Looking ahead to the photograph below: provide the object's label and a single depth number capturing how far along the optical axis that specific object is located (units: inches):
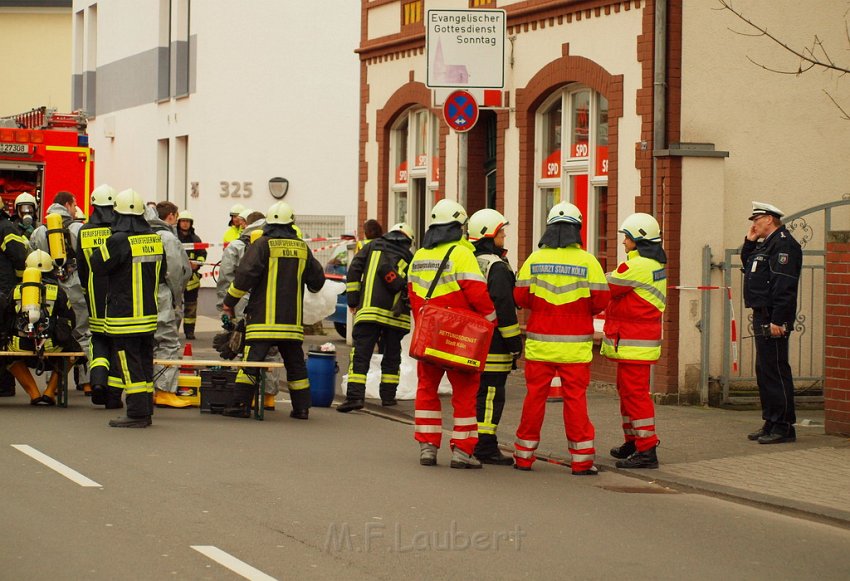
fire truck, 1011.9
